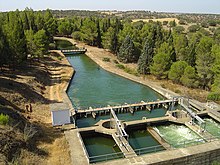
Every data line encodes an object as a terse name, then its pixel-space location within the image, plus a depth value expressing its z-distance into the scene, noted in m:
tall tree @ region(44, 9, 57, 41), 66.44
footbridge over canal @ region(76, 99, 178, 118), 28.58
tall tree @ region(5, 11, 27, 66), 37.03
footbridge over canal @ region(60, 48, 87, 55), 63.06
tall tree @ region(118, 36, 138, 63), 51.97
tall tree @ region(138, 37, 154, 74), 43.50
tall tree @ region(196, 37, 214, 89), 37.87
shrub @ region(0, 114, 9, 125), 18.95
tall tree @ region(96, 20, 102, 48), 67.94
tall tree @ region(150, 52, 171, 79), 40.12
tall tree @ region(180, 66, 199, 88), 36.62
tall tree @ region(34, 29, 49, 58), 44.84
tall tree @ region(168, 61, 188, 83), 37.81
